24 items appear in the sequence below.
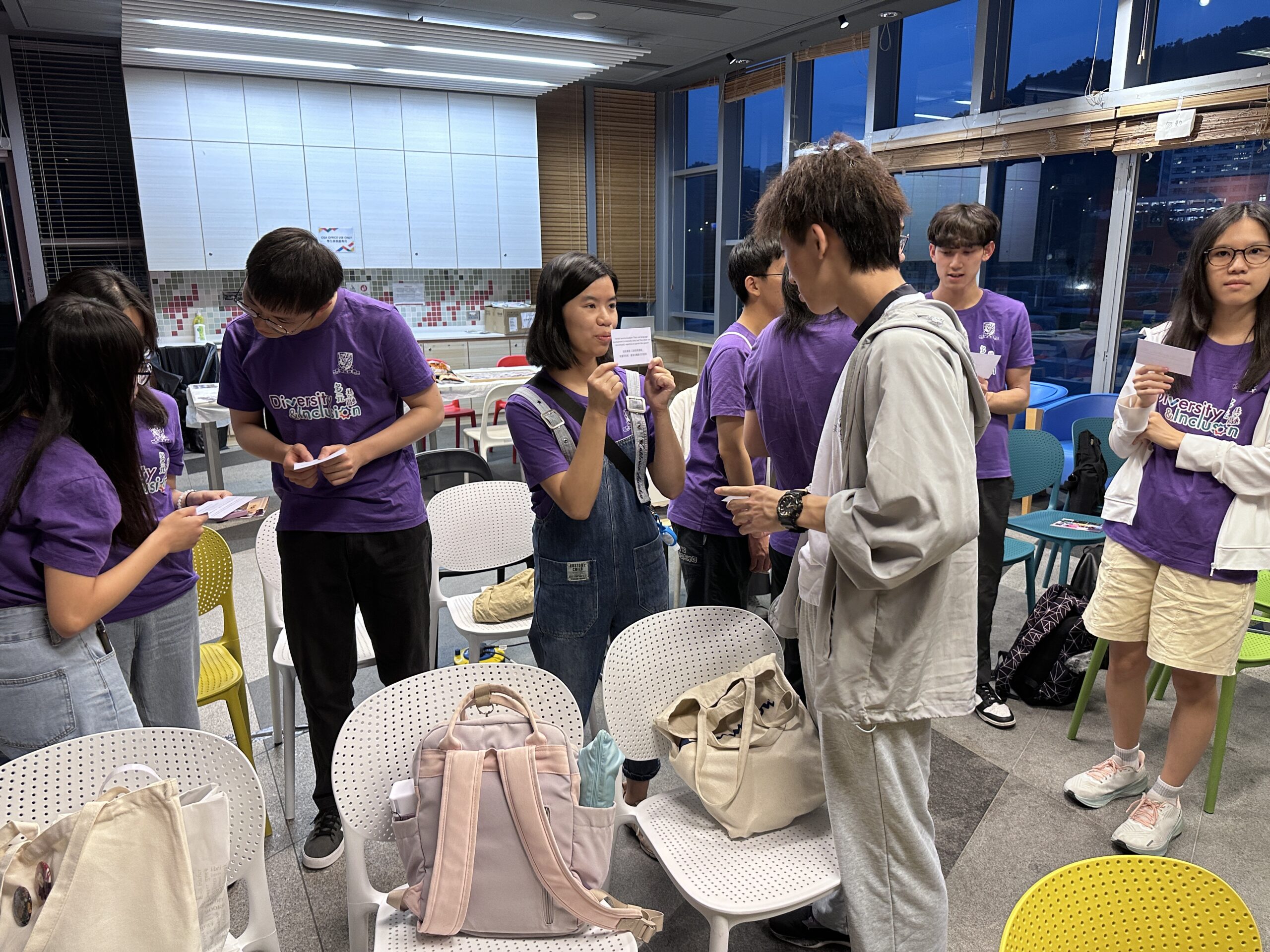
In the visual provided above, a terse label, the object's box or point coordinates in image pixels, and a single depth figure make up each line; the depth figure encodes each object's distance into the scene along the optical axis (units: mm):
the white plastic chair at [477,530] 2766
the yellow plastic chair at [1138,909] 1138
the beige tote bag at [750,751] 1671
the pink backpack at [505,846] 1415
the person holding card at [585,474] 1820
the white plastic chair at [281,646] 2422
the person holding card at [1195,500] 2068
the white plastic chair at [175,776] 1396
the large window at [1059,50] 4719
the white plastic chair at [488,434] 5586
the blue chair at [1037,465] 3781
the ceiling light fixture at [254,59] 6211
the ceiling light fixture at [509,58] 6266
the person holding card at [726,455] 2246
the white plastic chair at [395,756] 1443
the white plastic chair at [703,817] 1522
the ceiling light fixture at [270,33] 5454
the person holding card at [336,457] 1937
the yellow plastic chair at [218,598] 2371
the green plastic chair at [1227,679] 2453
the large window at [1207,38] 4105
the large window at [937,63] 5602
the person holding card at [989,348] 2715
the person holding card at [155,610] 1811
